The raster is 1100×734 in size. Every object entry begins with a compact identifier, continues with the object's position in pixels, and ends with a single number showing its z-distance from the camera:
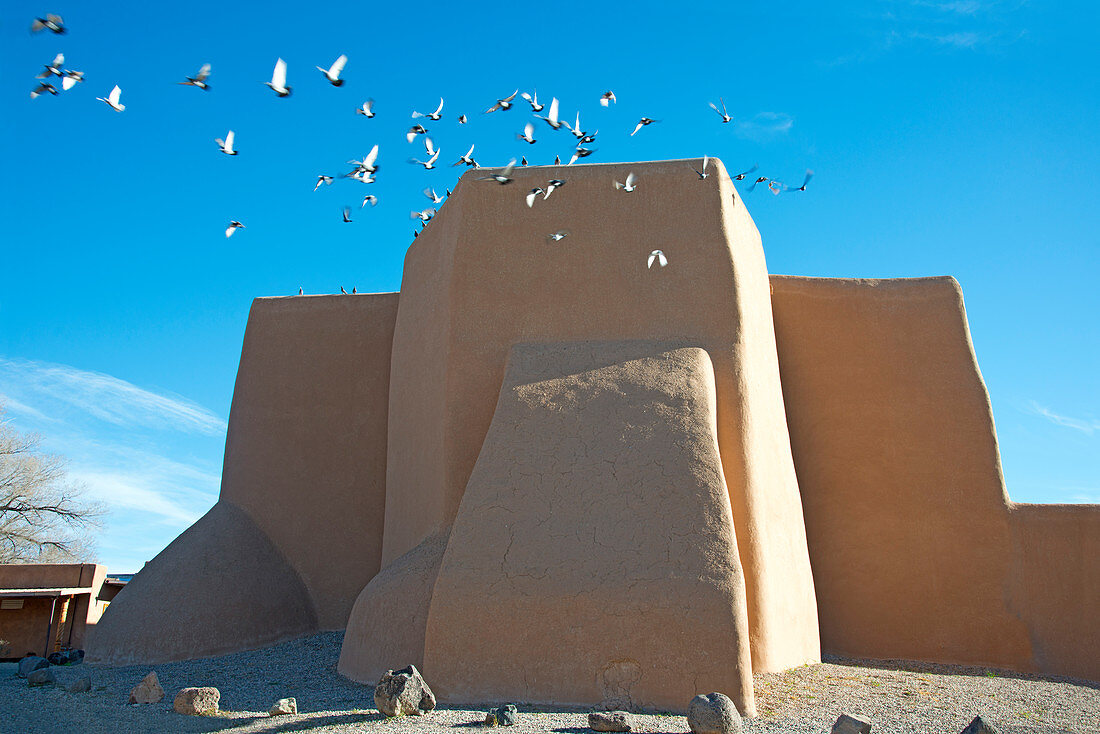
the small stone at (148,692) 6.82
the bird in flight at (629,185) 8.08
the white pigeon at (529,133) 7.43
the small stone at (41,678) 7.88
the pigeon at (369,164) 7.02
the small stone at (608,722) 5.23
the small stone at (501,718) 5.43
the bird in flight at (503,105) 7.22
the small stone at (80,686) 7.62
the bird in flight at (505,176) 8.01
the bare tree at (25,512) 18.69
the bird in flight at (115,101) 6.06
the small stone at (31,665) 8.94
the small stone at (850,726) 5.20
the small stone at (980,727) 5.02
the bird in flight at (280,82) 5.77
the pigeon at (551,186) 8.38
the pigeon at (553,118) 7.18
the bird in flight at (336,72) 5.86
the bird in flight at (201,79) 6.04
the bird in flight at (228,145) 6.68
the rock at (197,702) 6.13
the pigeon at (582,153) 7.99
